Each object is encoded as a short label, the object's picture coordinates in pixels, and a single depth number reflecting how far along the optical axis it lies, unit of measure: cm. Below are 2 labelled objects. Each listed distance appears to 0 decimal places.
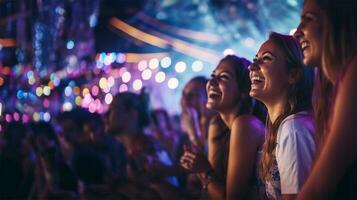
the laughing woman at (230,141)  338
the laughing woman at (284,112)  259
